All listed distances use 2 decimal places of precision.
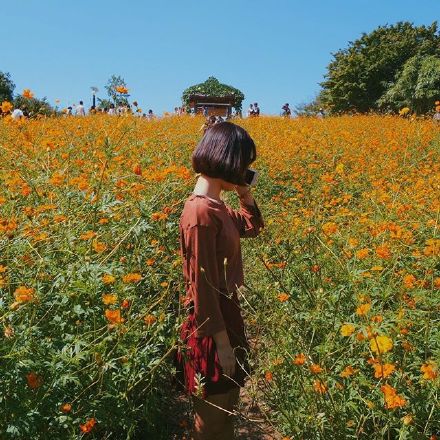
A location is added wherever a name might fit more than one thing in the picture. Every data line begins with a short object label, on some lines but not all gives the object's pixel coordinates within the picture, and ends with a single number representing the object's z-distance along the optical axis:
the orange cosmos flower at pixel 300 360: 1.51
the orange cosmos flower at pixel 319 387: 1.49
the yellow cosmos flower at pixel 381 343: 1.30
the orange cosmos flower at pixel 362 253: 1.89
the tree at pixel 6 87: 28.25
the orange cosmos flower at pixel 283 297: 1.82
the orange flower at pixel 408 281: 1.83
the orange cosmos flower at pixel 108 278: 1.63
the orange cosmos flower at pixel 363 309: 1.39
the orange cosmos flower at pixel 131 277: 1.73
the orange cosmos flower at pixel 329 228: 2.05
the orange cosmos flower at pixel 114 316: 1.48
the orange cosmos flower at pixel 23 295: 1.41
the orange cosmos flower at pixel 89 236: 1.88
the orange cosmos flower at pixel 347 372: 1.54
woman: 1.60
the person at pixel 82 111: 11.08
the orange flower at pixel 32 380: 1.41
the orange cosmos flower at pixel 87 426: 1.51
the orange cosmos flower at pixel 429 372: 1.32
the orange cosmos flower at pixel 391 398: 1.24
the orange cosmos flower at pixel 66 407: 1.47
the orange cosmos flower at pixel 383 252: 1.90
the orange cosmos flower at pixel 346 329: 1.48
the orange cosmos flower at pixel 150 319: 1.75
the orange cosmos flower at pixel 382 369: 1.26
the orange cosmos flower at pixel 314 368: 1.45
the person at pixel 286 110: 18.64
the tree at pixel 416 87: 19.10
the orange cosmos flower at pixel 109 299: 1.61
